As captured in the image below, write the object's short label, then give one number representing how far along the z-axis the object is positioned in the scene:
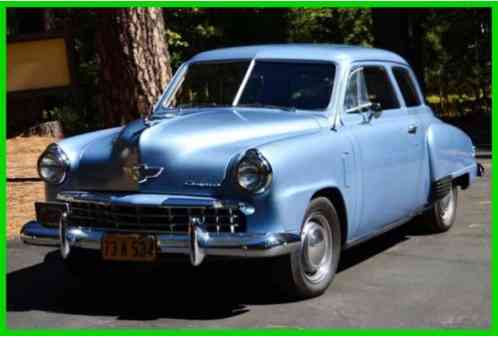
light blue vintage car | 5.32
